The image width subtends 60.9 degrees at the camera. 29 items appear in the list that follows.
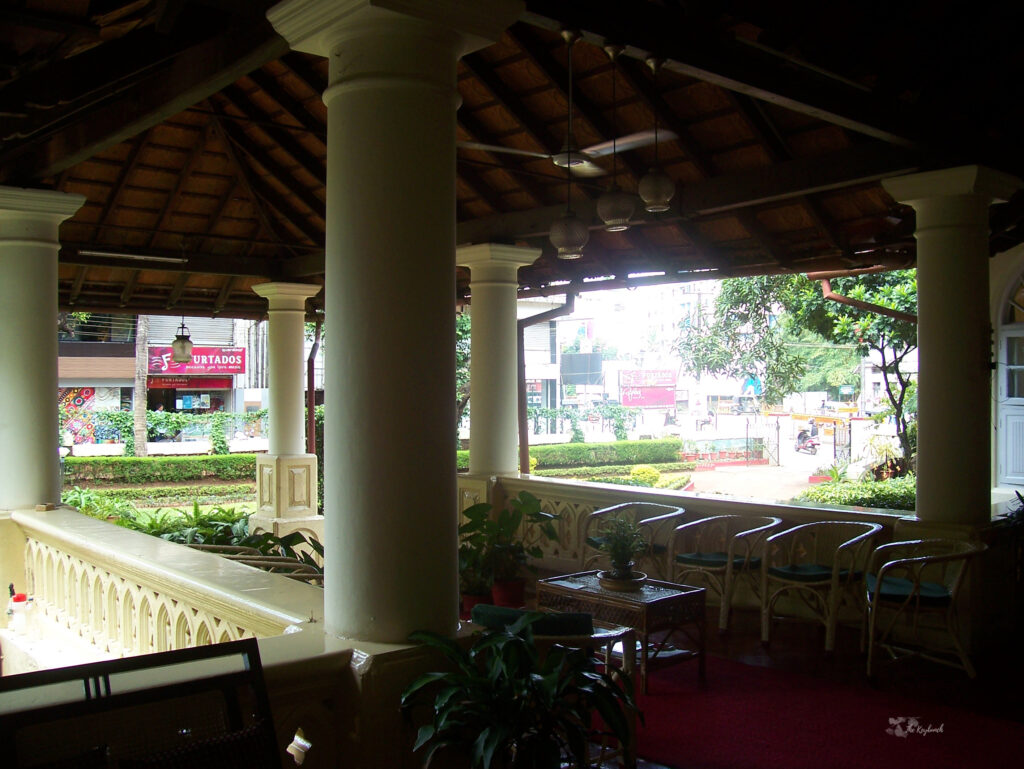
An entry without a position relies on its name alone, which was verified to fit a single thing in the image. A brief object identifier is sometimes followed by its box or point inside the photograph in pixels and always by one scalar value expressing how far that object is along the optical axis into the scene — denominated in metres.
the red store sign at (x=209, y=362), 21.83
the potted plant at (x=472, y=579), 5.12
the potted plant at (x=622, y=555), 4.85
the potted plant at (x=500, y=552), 5.32
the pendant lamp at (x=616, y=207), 4.83
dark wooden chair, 1.95
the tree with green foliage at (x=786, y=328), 11.67
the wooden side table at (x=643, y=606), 4.55
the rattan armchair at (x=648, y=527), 6.26
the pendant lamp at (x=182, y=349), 10.55
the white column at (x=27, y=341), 5.70
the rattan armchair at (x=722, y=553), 5.69
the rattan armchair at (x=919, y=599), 4.76
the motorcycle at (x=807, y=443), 23.30
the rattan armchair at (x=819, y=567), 5.24
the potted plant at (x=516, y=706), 2.48
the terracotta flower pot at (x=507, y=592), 5.43
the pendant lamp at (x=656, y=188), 4.72
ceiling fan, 4.82
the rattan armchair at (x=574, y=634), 3.20
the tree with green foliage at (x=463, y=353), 20.67
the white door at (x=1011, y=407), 8.75
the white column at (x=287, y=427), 10.07
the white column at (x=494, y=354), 7.89
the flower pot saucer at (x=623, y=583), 4.82
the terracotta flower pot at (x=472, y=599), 5.12
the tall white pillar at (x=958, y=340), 5.39
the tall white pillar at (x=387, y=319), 2.85
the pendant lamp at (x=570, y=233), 5.23
